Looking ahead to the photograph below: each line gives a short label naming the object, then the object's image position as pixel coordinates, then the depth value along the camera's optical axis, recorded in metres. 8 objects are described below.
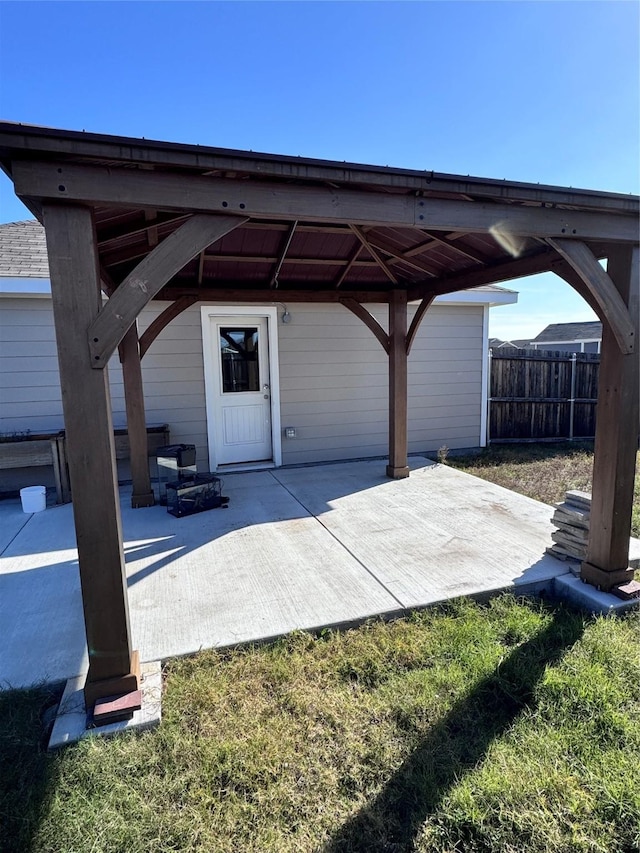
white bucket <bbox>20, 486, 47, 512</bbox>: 4.69
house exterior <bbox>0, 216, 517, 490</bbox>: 5.26
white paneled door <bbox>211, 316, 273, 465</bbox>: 6.05
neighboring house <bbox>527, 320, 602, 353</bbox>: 19.39
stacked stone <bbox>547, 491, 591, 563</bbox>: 3.10
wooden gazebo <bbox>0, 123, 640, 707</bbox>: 1.74
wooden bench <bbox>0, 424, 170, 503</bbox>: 4.86
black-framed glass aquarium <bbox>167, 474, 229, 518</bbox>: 4.51
